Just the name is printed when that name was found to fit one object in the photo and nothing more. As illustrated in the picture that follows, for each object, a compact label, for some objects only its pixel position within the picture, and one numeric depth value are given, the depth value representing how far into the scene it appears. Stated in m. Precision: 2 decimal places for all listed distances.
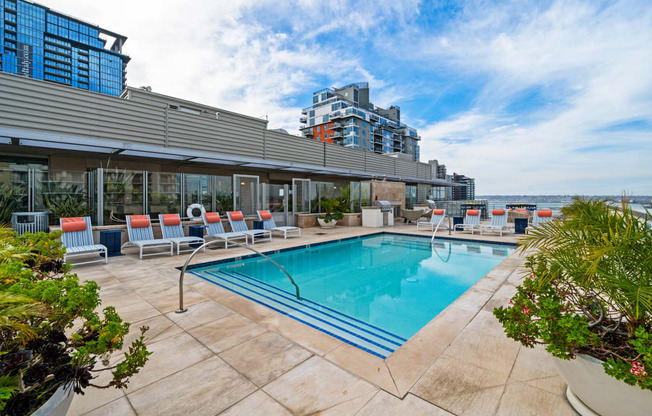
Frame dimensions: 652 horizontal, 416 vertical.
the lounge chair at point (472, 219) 11.63
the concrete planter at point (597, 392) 1.53
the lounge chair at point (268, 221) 10.33
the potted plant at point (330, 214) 13.03
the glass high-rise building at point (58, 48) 64.62
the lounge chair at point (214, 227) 8.65
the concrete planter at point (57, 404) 1.27
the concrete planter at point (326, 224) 13.01
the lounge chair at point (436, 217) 12.22
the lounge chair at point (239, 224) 9.48
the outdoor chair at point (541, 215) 10.98
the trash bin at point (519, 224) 11.37
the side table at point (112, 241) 7.29
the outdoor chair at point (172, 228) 8.11
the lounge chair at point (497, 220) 10.86
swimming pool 3.93
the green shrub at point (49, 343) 1.16
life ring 9.85
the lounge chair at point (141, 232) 7.30
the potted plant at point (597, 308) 1.52
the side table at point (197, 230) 8.57
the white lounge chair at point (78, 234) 6.51
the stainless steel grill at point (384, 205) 14.00
